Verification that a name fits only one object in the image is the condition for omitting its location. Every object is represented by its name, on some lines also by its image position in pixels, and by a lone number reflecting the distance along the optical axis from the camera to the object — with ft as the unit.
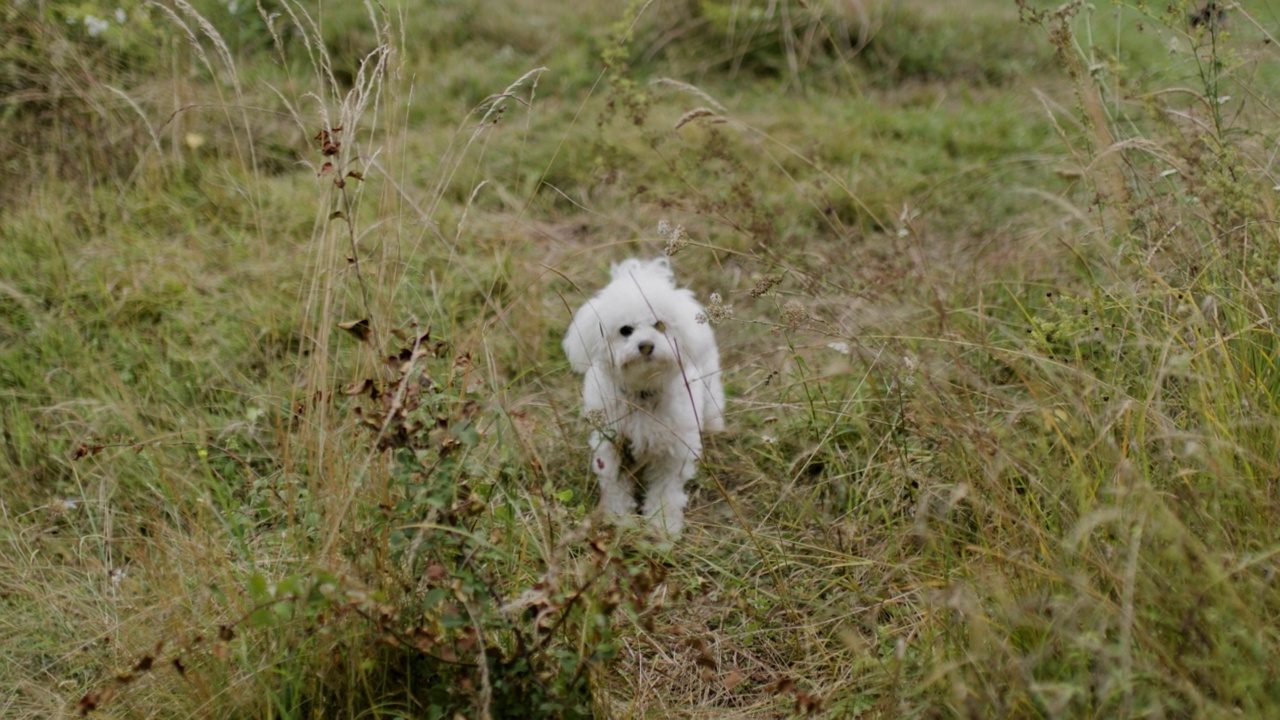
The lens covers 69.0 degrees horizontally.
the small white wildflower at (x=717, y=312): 7.25
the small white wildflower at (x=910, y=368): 7.30
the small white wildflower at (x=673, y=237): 6.89
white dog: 9.33
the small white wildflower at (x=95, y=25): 14.14
